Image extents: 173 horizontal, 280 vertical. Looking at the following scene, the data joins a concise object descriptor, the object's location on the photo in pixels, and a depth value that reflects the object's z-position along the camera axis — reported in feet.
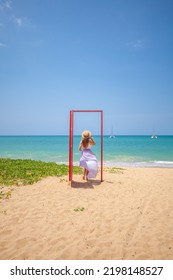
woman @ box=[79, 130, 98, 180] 30.90
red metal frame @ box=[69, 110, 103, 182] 29.56
